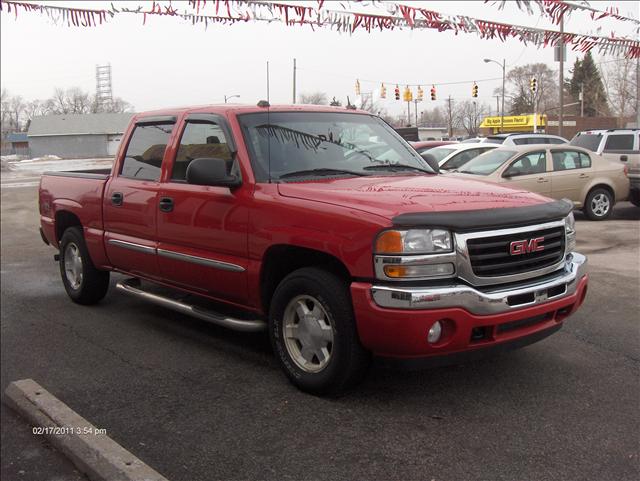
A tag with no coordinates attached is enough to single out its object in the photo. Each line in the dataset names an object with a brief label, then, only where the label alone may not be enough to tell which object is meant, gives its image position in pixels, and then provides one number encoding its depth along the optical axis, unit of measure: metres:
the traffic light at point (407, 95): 23.78
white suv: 13.05
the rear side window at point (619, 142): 14.16
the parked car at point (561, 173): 11.34
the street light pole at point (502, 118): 52.15
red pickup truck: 3.41
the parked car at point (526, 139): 18.22
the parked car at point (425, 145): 16.50
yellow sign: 57.98
